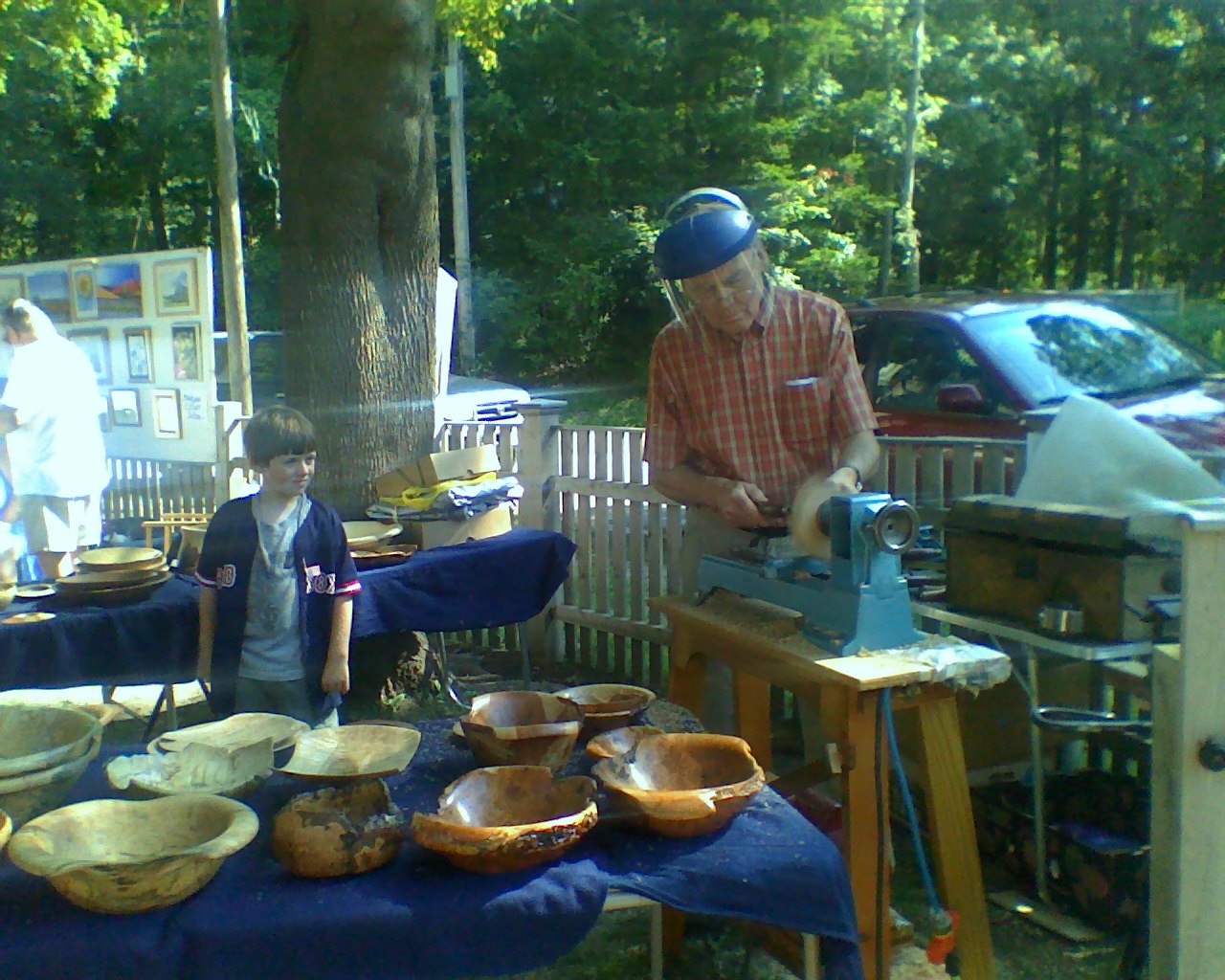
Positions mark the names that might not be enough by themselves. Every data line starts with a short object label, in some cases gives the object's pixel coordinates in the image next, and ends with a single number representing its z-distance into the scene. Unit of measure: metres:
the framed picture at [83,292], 7.19
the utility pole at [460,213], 16.58
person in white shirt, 5.30
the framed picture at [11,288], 7.55
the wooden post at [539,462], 5.11
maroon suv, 4.46
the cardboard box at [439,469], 4.32
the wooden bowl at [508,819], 1.54
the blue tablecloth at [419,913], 1.43
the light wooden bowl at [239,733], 2.01
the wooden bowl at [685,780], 1.67
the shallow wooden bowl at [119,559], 3.47
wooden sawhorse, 2.13
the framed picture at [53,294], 7.34
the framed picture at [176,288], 6.58
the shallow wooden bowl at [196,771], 1.79
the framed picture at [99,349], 7.22
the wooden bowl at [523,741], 1.90
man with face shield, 2.60
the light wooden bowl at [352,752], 1.85
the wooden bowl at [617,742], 1.92
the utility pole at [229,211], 9.12
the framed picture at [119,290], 6.93
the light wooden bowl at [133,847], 1.43
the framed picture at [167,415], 6.87
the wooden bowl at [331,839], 1.55
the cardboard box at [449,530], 4.11
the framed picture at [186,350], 6.66
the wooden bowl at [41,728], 1.90
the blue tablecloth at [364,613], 3.22
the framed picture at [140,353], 6.92
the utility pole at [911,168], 18.23
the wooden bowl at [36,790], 1.66
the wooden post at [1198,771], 1.68
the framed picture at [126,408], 7.10
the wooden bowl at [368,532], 3.98
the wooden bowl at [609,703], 2.09
